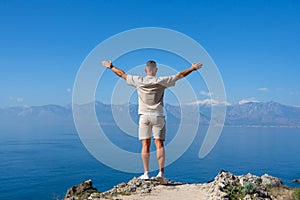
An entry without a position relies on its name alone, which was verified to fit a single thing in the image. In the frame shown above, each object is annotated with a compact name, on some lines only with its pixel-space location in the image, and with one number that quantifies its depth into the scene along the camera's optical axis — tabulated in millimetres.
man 7070
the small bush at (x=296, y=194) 7349
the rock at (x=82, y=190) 10486
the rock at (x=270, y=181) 8422
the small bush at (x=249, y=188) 7148
